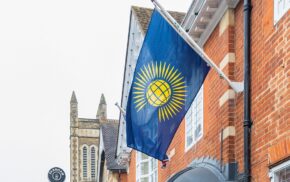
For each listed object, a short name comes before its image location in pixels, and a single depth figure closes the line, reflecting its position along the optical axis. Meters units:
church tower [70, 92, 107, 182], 88.50
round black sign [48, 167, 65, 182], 35.50
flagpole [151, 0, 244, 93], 9.77
